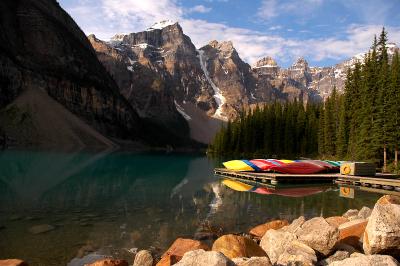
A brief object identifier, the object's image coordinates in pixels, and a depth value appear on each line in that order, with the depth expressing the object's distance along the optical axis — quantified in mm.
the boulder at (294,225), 15258
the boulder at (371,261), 7508
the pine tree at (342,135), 66688
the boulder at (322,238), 10398
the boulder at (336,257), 9922
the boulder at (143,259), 12586
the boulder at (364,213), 16322
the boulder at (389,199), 13153
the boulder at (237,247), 10866
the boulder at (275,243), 11208
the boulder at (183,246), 13552
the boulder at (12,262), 10941
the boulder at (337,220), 16130
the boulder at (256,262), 8133
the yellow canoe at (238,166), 47700
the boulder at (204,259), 7530
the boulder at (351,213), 19738
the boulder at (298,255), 9183
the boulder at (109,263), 11404
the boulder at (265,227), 17712
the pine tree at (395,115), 47531
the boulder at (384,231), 9062
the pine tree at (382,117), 48812
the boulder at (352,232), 11805
